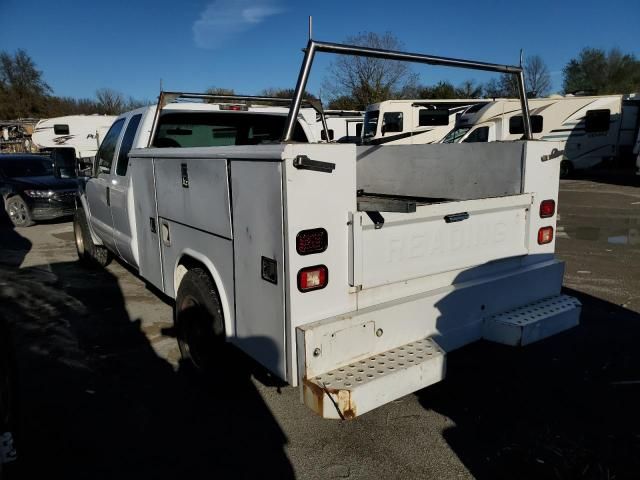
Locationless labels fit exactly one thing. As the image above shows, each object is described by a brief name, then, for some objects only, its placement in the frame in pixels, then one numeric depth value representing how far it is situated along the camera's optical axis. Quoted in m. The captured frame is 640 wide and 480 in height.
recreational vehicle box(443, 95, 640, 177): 18.22
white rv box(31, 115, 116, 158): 25.59
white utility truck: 2.36
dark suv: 10.94
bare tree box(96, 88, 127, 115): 54.94
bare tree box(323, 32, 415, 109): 29.95
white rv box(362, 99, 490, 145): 19.78
